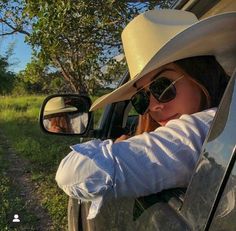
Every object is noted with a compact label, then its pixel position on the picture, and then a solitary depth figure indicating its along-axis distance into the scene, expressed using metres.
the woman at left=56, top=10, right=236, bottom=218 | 0.71
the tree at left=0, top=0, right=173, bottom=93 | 3.13
